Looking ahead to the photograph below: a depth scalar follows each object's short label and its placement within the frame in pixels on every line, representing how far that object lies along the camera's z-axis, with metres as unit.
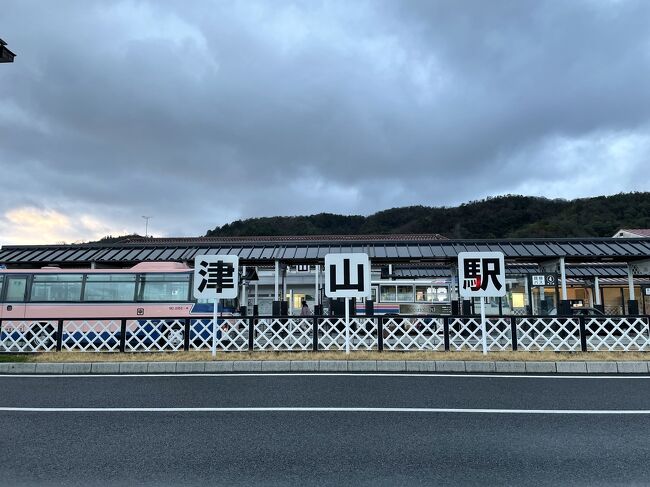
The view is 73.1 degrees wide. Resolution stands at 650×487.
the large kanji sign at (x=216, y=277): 9.46
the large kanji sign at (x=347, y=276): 9.57
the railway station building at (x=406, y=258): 15.39
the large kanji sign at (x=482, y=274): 9.44
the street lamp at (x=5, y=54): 7.38
